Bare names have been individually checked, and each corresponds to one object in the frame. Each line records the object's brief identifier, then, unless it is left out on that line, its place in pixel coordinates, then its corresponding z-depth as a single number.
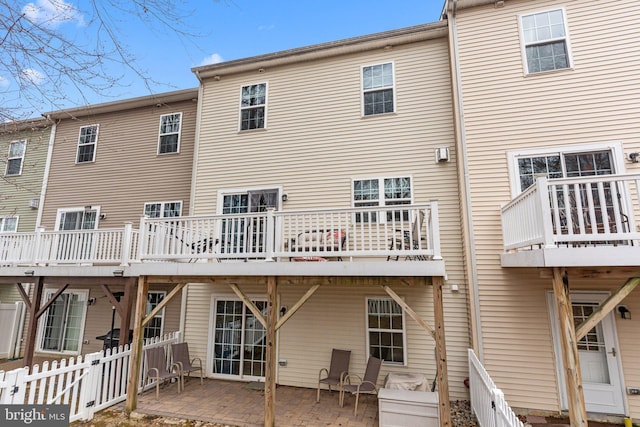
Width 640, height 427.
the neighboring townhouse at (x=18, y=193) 10.76
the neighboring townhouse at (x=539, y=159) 5.84
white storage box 5.28
